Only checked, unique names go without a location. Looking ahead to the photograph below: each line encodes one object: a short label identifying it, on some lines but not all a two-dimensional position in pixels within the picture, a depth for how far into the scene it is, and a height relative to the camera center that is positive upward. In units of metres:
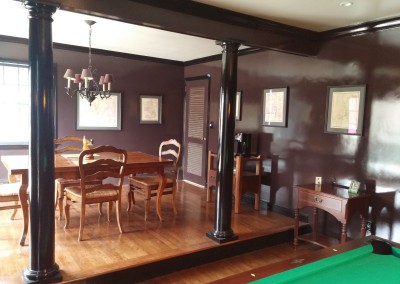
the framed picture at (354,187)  3.38 -0.66
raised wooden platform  2.78 -1.29
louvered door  6.02 -0.25
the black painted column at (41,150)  2.37 -0.28
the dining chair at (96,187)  3.34 -0.77
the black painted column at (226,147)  3.40 -0.30
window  4.89 +0.12
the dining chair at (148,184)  4.06 -0.86
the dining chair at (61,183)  3.88 -0.83
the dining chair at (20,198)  3.27 -0.87
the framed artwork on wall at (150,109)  6.16 +0.12
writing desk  3.19 -0.83
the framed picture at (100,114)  5.50 +0.00
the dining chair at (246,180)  4.46 -0.84
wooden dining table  3.28 -0.55
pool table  1.45 -0.69
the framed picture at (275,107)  4.47 +0.18
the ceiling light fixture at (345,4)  2.88 +1.04
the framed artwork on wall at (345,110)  3.59 +0.14
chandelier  3.87 +0.42
